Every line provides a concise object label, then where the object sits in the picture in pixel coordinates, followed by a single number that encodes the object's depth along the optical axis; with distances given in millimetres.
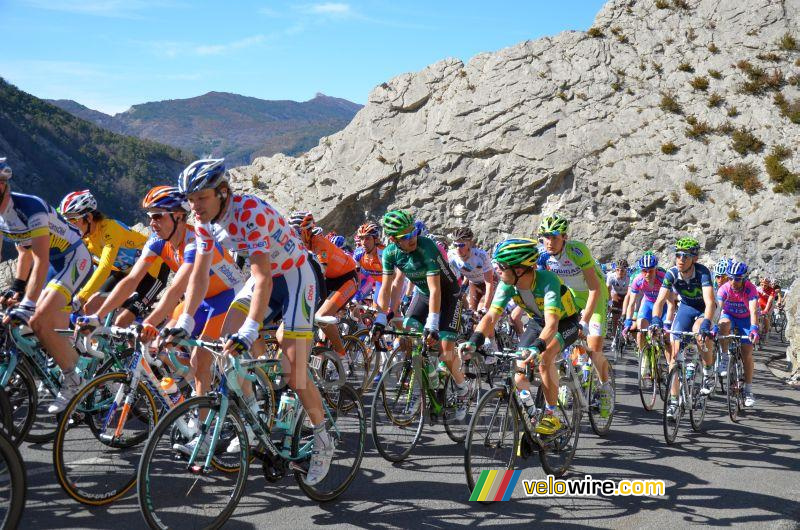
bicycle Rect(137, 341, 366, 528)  3785
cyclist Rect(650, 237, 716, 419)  8164
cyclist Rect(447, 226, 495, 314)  9703
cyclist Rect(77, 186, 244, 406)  5234
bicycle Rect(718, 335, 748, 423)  8773
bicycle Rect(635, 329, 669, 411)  8914
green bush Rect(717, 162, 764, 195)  28031
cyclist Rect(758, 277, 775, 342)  20094
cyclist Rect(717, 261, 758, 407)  9695
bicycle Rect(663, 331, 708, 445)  7375
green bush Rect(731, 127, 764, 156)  29172
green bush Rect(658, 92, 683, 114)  31297
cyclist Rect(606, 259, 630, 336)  15477
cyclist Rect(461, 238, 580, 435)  5602
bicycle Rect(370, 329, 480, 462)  6090
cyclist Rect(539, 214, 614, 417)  7399
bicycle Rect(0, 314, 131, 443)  5453
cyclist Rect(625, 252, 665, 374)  10390
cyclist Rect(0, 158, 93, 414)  5480
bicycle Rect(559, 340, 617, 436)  7348
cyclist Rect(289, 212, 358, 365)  8297
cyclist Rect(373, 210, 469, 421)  6715
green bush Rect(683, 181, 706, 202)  28641
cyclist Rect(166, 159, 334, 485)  4191
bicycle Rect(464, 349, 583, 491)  4980
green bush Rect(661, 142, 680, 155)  30062
